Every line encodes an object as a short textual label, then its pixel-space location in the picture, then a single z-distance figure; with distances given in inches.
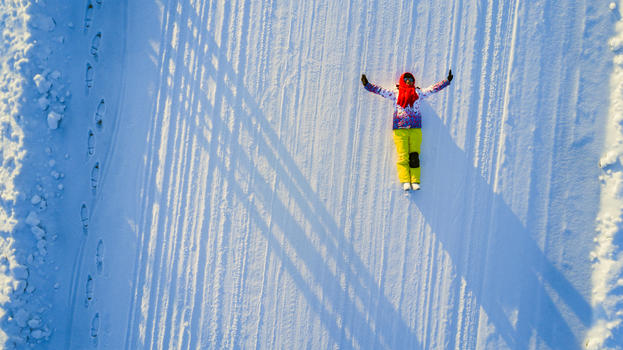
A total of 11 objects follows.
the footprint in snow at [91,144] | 358.0
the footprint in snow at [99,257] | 353.4
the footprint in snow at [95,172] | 357.4
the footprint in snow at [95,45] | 361.1
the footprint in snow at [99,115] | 359.6
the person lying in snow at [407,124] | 330.0
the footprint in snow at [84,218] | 354.6
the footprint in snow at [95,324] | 350.9
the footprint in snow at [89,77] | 360.2
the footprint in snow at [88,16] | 361.1
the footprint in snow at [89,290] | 352.1
